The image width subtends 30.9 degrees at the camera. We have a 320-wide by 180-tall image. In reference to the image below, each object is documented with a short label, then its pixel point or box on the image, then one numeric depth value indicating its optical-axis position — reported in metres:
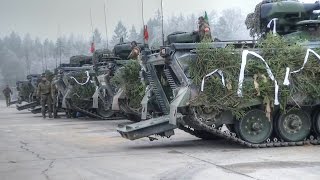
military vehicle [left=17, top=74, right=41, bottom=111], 27.06
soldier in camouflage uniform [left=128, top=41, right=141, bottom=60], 14.87
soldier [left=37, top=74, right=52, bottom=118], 22.28
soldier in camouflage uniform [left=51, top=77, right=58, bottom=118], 21.98
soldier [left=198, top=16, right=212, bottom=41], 11.51
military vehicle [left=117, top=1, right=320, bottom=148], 10.22
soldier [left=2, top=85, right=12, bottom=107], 37.72
